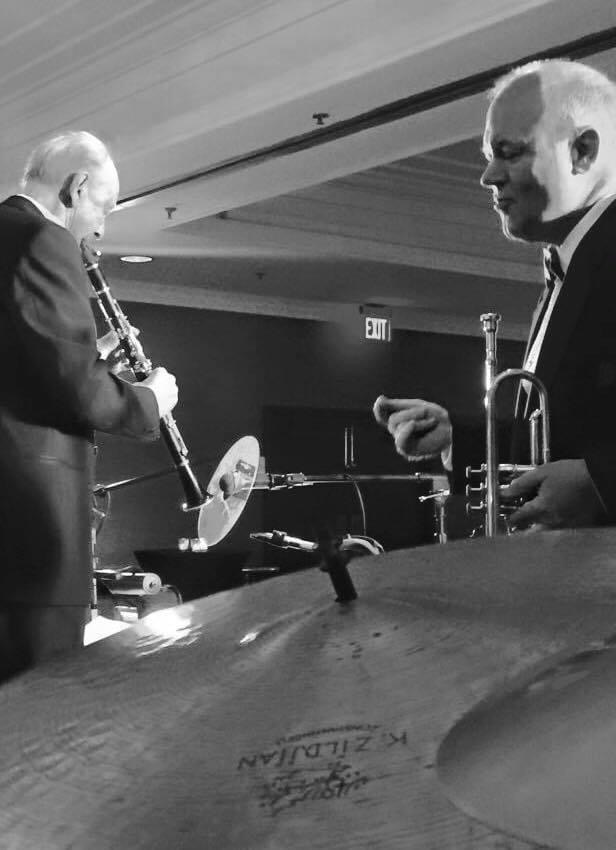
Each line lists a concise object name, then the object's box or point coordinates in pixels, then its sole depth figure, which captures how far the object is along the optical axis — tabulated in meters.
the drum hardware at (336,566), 0.74
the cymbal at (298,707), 0.50
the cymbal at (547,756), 0.42
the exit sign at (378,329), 9.70
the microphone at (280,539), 4.23
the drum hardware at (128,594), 4.26
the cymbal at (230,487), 5.08
